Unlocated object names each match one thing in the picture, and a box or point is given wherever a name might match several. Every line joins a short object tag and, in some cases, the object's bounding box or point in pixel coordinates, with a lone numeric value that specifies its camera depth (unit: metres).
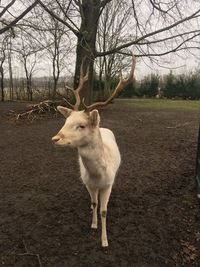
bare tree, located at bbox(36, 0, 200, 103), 8.52
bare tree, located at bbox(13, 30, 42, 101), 13.96
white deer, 2.33
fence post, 3.56
